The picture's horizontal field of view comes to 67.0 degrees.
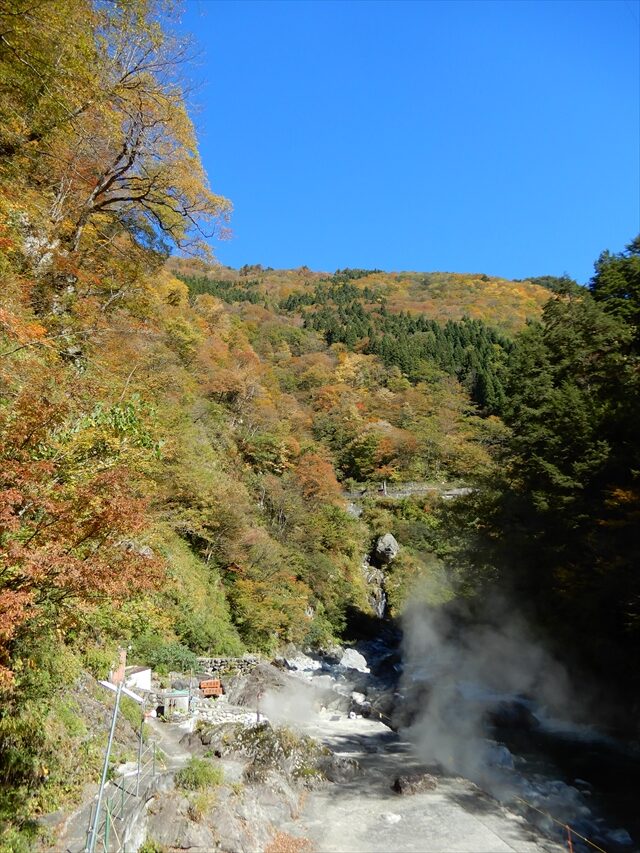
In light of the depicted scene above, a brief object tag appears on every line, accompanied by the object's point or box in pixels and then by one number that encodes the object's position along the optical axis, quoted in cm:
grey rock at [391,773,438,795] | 1164
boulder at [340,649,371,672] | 2791
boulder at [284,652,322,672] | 2469
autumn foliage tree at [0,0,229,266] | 907
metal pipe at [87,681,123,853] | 607
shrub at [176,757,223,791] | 907
